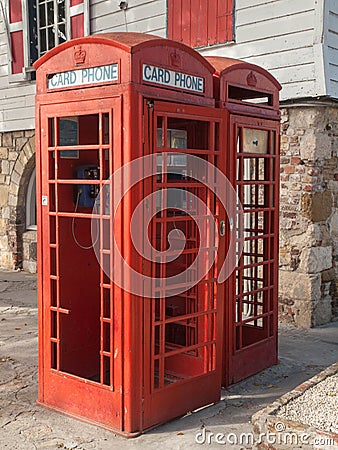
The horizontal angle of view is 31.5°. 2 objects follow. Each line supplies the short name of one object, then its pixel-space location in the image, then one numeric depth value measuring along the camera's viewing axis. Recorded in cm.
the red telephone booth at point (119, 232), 416
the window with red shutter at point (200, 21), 782
